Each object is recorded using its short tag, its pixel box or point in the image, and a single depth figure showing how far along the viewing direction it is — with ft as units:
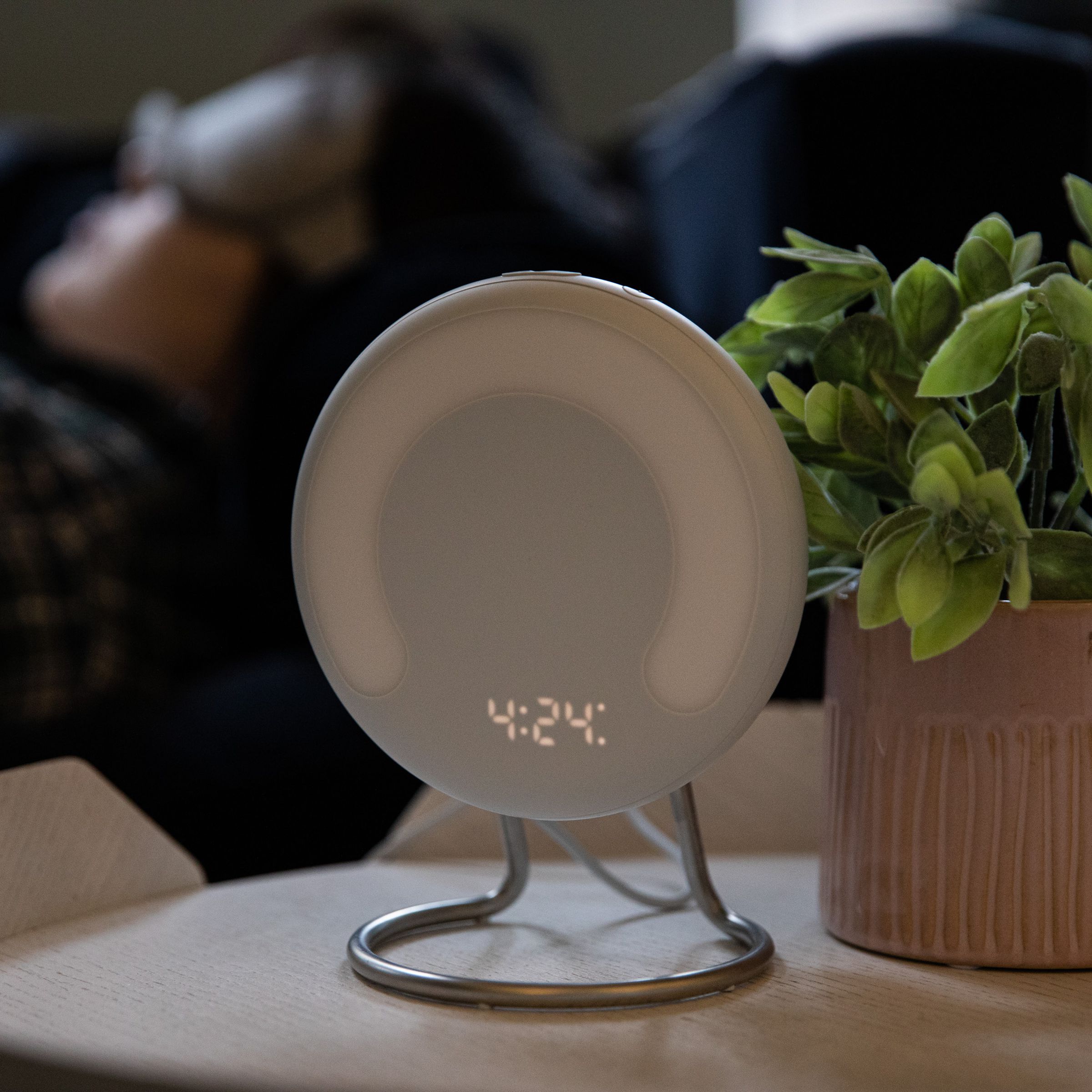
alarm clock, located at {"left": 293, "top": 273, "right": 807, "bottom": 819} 3.38
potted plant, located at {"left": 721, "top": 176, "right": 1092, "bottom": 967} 3.44
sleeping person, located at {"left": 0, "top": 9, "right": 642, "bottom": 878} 4.70
